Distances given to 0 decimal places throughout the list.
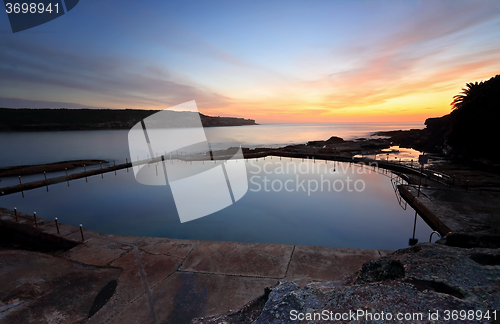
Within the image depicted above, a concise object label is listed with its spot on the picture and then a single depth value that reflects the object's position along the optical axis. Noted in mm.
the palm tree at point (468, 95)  29703
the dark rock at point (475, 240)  2638
